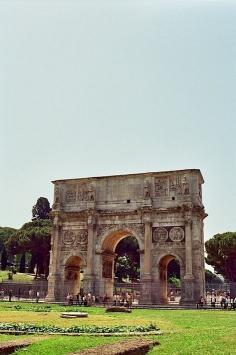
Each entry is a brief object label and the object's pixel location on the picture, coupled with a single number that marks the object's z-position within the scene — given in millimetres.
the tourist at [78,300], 33731
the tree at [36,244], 65688
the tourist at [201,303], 32238
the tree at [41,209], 86062
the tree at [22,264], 73819
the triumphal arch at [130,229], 35500
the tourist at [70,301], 32781
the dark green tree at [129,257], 70312
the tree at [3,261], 78062
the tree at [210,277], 94062
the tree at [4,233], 96219
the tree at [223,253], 59531
